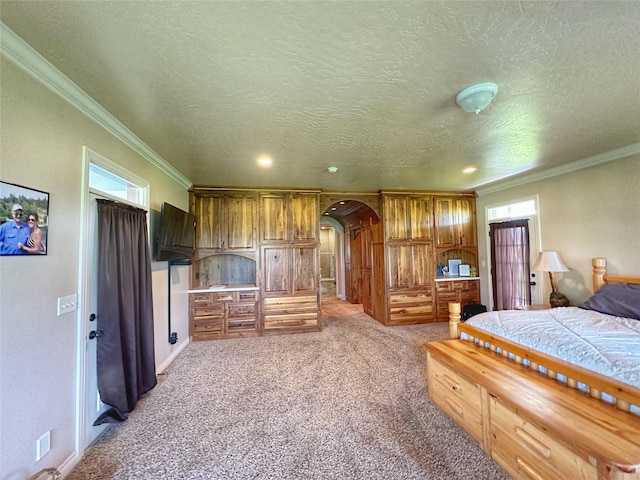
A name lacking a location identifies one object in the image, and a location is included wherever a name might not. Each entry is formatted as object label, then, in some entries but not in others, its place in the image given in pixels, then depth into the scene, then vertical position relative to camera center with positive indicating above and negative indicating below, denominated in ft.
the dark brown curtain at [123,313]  6.41 -1.62
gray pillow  8.21 -2.06
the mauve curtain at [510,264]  13.88 -1.19
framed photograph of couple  4.20 +0.65
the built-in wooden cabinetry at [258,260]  13.87 -0.58
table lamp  11.25 -1.11
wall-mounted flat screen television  9.47 +0.70
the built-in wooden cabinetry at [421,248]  15.96 -0.18
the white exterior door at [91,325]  6.10 -1.74
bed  4.12 -3.09
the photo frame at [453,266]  17.83 -1.48
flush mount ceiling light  5.62 +3.39
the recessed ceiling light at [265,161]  10.08 +3.64
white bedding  5.12 -2.41
